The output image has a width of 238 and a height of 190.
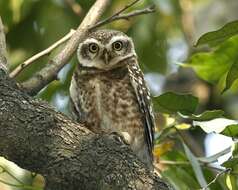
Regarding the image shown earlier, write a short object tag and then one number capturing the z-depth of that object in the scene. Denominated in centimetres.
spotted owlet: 676
